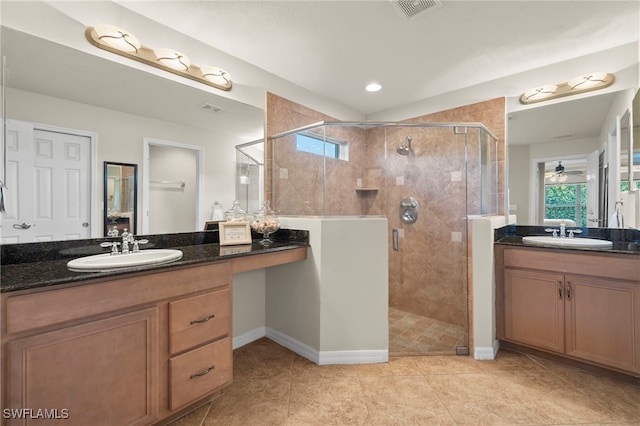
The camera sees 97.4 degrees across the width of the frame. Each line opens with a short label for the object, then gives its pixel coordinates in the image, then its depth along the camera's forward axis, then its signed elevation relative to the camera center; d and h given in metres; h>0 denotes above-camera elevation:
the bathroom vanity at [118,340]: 1.02 -0.54
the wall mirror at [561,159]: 2.27 +0.46
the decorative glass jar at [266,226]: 2.21 -0.10
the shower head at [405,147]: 2.79 +0.66
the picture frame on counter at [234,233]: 2.05 -0.14
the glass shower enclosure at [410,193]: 2.43 +0.19
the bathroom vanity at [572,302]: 1.78 -0.62
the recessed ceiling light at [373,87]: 2.85 +1.31
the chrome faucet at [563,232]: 2.35 -0.16
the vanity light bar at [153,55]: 1.64 +1.04
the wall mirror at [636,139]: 1.98 +0.53
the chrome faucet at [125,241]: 1.63 -0.16
